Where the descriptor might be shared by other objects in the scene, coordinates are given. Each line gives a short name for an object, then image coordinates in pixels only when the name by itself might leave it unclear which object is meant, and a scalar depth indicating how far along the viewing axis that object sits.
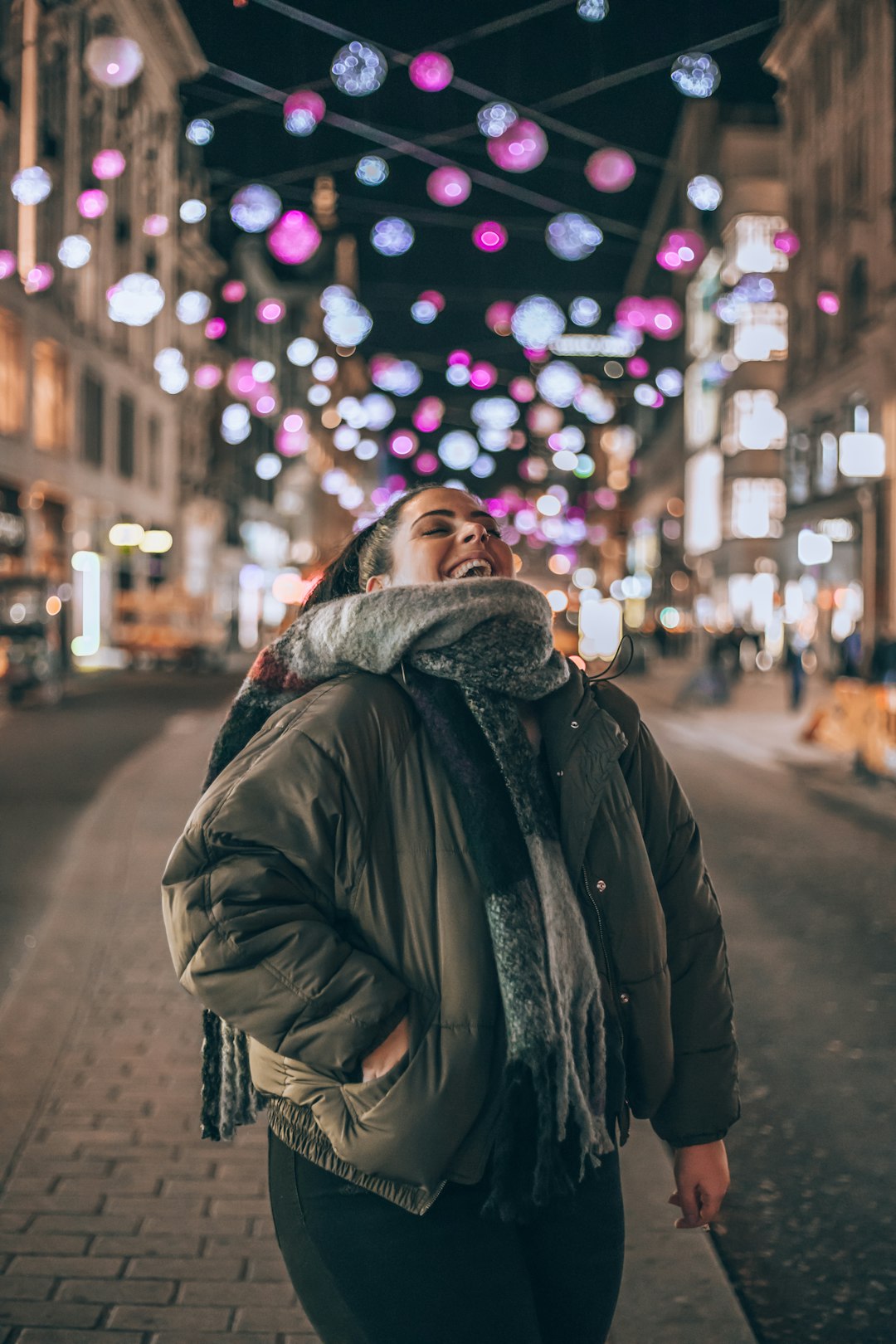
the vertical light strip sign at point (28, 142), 30.58
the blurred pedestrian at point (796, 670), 24.72
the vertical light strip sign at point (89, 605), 38.72
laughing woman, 1.89
